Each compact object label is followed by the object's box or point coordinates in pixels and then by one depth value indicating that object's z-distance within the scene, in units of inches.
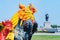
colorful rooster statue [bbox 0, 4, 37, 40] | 351.1
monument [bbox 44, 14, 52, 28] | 1650.5
